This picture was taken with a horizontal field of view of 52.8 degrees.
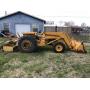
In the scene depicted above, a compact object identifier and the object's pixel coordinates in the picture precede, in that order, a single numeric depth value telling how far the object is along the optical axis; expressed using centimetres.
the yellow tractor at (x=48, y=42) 417
